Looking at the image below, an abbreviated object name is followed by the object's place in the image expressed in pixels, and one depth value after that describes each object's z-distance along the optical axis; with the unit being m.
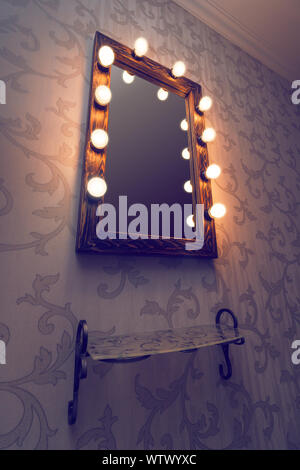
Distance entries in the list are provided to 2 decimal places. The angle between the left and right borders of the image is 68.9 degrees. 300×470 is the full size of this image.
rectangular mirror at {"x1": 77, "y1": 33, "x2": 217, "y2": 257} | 0.71
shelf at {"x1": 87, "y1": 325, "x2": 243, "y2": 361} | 0.50
